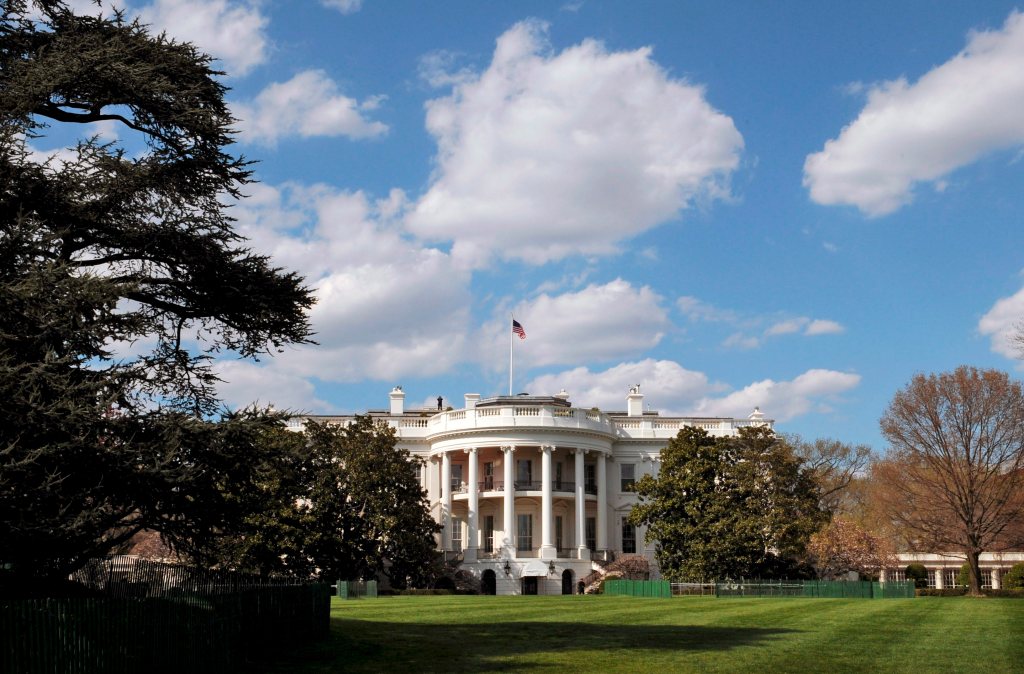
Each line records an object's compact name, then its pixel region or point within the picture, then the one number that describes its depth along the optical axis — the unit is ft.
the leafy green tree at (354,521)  168.04
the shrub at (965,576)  256.48
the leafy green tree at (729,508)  181.57
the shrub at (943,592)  205.81
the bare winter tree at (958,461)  183.52
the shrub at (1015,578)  234.79
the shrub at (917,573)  262.47
